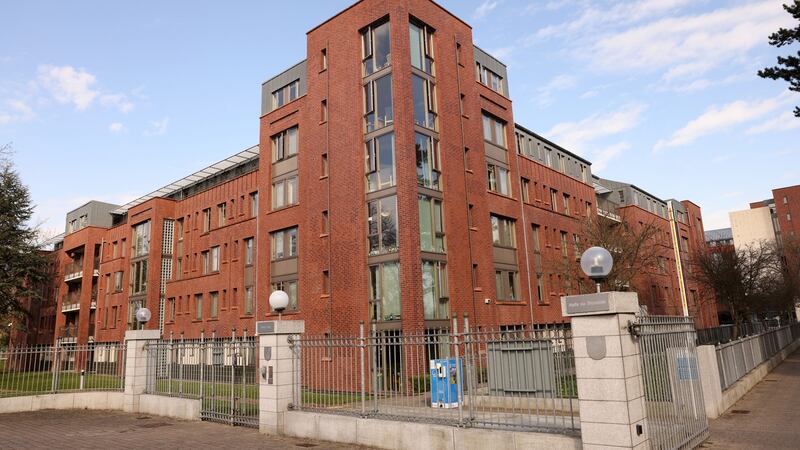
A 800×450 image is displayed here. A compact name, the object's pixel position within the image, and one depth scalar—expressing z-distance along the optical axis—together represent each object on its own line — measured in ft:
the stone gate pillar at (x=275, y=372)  42.88
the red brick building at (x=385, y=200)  79.92
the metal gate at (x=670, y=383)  28.55
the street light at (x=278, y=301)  43.88
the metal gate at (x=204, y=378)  47.50
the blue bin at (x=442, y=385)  47.24
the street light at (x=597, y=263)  26.58
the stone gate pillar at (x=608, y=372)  25.46
